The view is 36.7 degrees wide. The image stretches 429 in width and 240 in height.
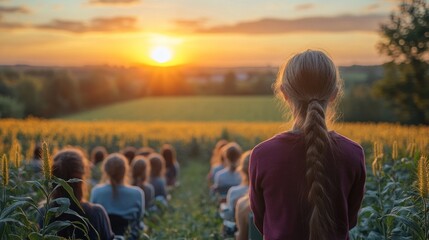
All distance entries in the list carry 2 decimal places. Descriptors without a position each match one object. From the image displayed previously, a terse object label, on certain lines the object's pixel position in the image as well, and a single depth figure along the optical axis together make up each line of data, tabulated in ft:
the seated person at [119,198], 24.61
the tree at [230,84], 281.74
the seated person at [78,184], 16.98
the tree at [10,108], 186.23
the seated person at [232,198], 25.82
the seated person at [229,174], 33.50
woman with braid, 10.36
